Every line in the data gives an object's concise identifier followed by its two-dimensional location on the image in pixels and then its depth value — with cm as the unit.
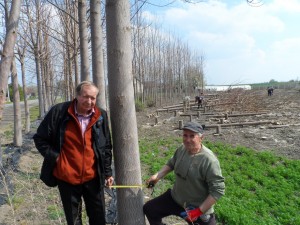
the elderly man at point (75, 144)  254
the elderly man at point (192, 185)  255
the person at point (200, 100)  2149
